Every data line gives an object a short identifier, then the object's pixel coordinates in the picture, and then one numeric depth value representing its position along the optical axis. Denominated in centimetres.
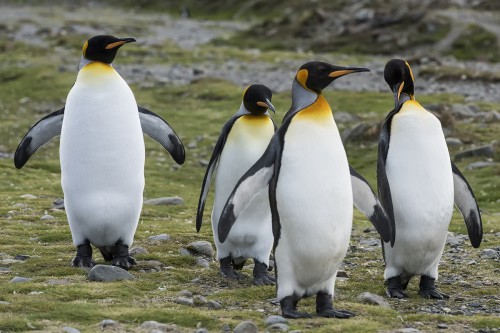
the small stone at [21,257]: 1454
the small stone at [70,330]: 986
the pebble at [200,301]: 1186
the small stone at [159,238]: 1662
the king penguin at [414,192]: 1334
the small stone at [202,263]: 1485
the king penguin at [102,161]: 1416
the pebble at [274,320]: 1078
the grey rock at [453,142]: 2928
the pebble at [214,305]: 1177
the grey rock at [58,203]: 2023
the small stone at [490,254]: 1605
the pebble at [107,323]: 1030
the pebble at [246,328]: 1021
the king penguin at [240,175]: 1419
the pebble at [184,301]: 1177
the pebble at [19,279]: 1245
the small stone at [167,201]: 2225
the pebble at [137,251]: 1520
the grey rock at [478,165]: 2658
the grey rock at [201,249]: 1574
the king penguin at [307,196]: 1171
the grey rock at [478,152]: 2769
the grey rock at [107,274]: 1302
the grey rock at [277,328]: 1048
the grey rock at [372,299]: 1240
